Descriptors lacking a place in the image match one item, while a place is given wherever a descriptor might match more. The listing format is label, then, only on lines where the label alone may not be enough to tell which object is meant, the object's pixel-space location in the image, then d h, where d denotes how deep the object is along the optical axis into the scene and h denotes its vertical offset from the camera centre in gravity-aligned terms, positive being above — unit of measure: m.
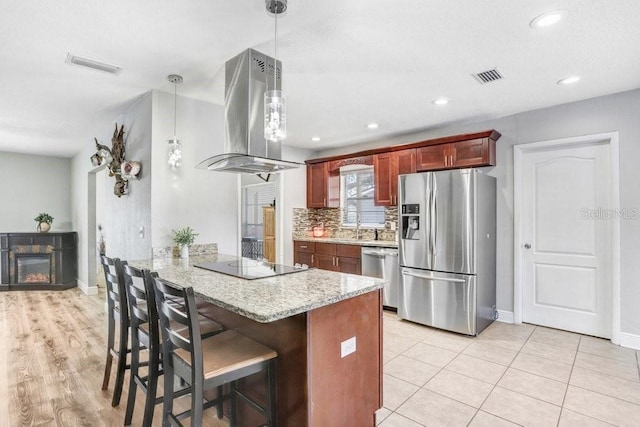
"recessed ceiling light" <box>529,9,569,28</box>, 1.99 +1.21
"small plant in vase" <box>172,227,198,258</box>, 3.12 -0.23
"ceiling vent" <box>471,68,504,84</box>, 2.82 +1.21
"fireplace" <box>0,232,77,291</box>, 5.74 -0.78
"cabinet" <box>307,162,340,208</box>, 5.48 +0.48
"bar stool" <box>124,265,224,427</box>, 1.80 -0.69
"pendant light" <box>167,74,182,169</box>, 3.08 +0.62
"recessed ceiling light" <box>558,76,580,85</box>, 2.93 +1.20
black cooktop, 2.22 -0.39
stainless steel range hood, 2.46 +0.79
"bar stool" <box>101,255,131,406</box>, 2.21 -0.71
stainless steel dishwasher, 4.34 -0.71
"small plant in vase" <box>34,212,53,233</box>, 6.00 -0.09
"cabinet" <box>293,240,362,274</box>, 4.79 -0.62
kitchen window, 5.31 +0.27
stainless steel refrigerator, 3.55 -0.40
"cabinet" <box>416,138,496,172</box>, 3.92 +0.74
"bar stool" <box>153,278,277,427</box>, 1.43 -0.68
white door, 3.45 -0.25
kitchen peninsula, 1.56 -0.64
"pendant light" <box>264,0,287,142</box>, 2.03 +0.63
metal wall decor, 3.65 +0.63
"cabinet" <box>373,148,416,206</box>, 4.54 +0.63
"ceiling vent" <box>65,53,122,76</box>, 2.55 +1.22
